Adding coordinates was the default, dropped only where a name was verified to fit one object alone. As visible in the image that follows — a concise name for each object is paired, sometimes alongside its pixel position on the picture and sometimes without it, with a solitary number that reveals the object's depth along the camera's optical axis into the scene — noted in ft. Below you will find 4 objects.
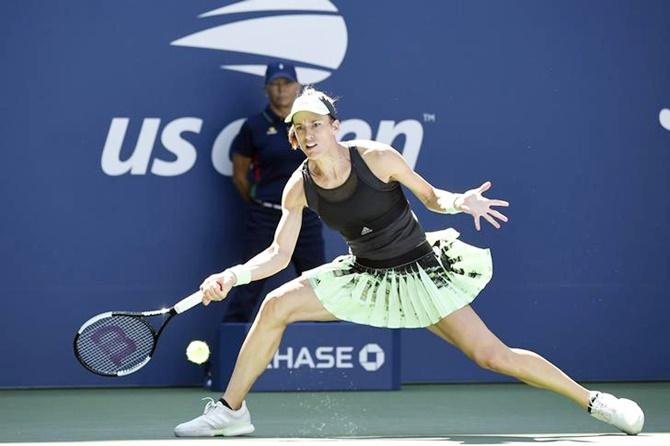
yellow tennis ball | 51.65
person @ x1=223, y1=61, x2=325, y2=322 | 53.88
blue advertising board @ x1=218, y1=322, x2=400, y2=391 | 52.85
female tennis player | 37.42
